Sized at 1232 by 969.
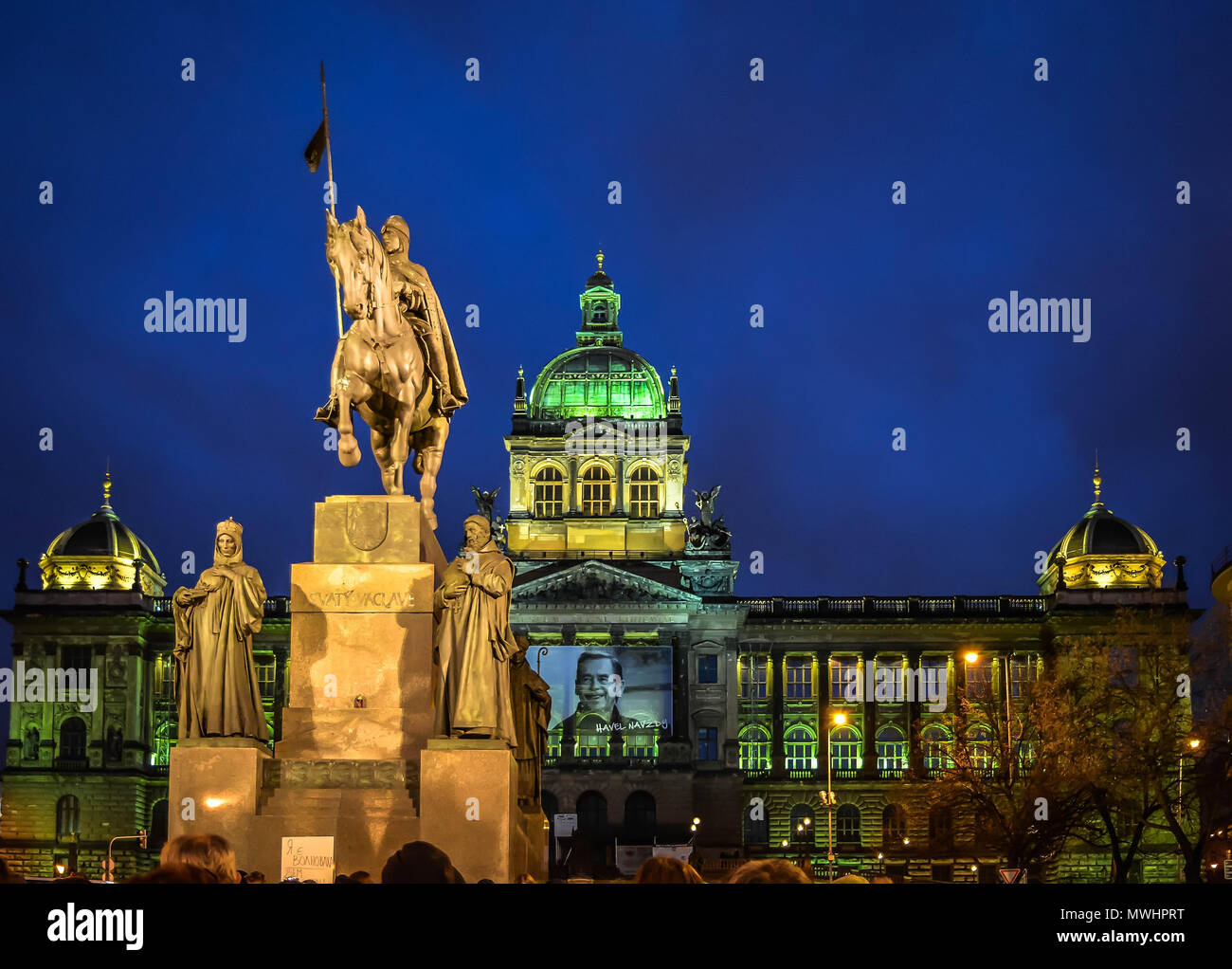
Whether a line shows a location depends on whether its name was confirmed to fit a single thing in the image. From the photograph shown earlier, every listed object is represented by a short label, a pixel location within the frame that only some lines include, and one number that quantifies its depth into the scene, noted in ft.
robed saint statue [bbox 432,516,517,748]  60.34
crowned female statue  61.72
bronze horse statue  65.26
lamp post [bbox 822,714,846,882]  196.34
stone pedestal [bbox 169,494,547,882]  60.34
